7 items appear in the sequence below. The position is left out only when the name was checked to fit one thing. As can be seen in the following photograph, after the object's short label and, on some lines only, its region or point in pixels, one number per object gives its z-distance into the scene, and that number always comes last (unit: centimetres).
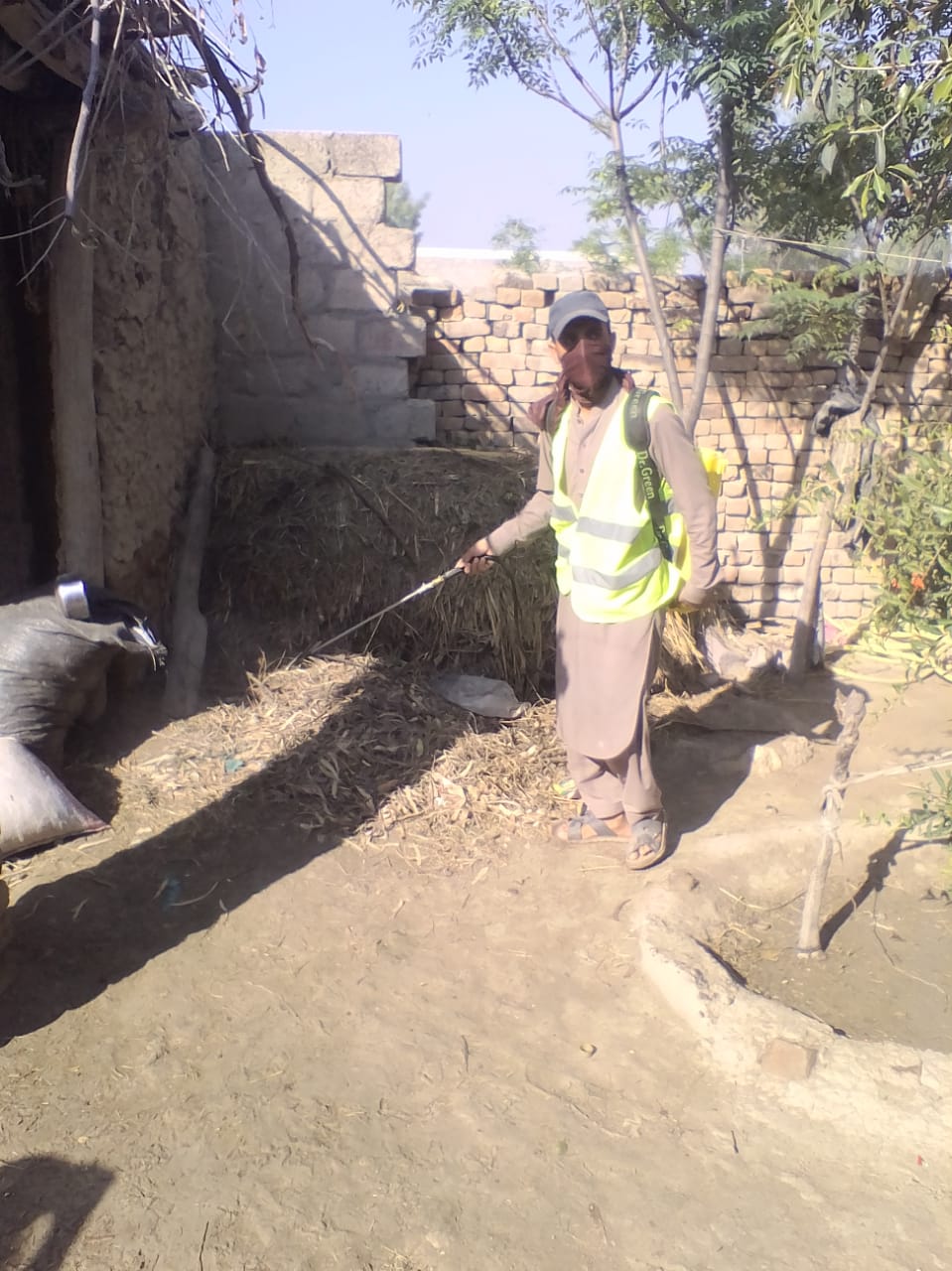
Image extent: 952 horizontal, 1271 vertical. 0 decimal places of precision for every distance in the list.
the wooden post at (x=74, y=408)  383
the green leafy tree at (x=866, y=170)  368
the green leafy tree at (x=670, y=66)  496
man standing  335
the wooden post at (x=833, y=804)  304
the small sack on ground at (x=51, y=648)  338
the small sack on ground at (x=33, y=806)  311
